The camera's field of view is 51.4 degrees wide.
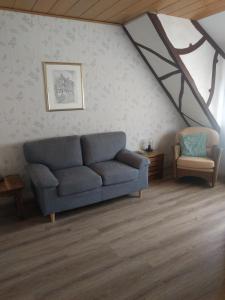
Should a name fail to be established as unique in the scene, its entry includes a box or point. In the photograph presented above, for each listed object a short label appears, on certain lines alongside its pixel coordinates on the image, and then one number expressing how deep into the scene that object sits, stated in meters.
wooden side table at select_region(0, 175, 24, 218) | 2.53
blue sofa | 2.59
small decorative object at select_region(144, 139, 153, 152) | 3.88
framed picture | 3.04
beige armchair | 3.41
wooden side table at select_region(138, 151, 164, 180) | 3.70
